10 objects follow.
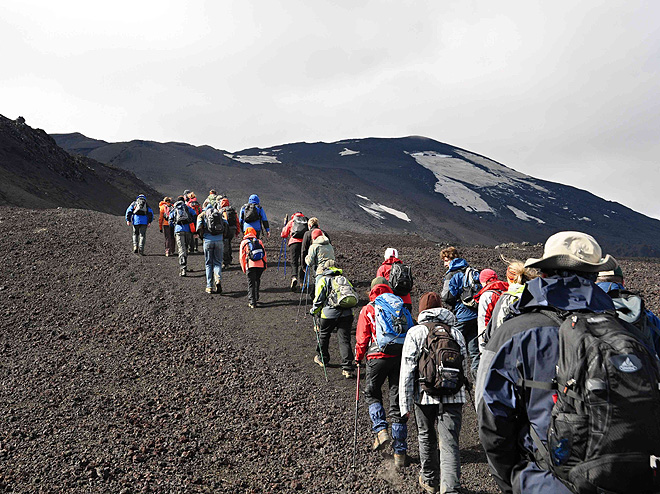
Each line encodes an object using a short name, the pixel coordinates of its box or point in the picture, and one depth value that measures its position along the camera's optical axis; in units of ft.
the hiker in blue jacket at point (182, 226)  40.91
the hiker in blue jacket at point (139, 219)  46.97
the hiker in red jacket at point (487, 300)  20.30
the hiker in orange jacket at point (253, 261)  33.99
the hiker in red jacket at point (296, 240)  38.17
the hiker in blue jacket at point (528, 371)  7.73
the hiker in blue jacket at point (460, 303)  23.89
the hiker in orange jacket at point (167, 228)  48.29
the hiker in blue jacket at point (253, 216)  40.91
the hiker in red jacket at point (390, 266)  25.43
